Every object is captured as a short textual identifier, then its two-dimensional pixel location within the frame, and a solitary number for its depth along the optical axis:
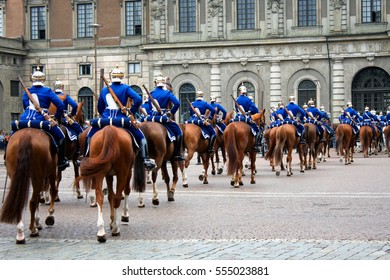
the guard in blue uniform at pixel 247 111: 21.97
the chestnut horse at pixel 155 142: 16.80
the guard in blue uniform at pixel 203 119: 23.27
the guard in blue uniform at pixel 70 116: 17.39
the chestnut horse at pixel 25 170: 11.70
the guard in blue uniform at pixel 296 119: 26.81
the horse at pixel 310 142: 29.88
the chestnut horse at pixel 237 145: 21.27
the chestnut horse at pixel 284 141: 25.45
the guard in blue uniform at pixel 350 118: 34.75
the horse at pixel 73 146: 17.60
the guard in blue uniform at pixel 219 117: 25.89
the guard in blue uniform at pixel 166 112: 17.55
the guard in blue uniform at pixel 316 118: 30.77
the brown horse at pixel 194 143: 22.75
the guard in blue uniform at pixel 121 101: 13.25
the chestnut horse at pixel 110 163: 12.13
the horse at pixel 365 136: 39.44
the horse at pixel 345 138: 34.00
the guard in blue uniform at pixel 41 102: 13.03
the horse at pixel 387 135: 43.31
